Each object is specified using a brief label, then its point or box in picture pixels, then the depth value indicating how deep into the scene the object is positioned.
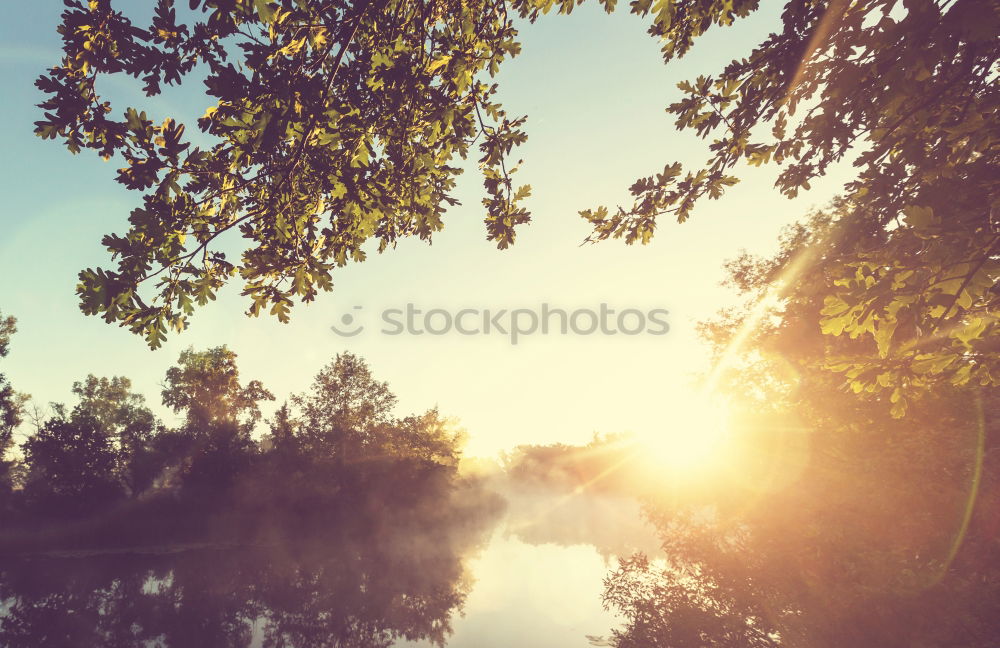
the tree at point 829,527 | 6.77
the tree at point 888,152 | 2.43
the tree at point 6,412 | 26.11
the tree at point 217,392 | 33.66
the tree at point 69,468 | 21.06
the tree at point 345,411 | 27.27
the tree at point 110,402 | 45.04
